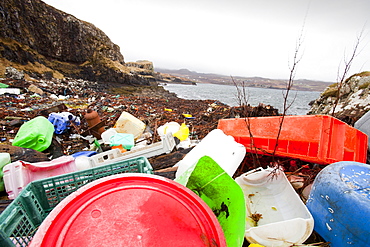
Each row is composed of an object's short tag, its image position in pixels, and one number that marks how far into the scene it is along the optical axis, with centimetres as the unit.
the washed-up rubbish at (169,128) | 448
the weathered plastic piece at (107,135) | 406
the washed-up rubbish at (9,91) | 954
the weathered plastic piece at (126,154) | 254
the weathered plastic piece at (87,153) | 322
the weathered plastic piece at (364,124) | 266
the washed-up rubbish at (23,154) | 263
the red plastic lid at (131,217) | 70
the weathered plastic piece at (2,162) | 203
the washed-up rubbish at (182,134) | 427
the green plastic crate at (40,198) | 108
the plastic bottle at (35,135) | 308
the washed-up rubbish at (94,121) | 470
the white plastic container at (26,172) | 180
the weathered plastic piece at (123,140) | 372
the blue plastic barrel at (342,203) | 126
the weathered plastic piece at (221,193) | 116
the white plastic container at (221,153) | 203
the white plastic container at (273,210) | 147
